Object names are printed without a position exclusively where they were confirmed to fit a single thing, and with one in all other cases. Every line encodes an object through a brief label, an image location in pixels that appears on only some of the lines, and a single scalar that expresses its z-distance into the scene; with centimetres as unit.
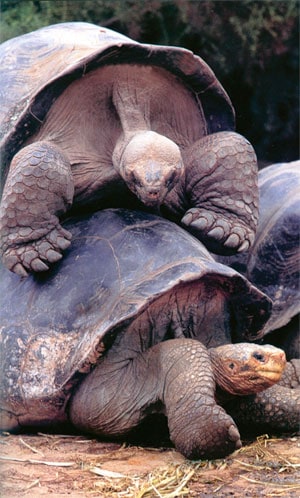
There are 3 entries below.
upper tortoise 796
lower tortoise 706
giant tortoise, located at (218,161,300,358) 1012
